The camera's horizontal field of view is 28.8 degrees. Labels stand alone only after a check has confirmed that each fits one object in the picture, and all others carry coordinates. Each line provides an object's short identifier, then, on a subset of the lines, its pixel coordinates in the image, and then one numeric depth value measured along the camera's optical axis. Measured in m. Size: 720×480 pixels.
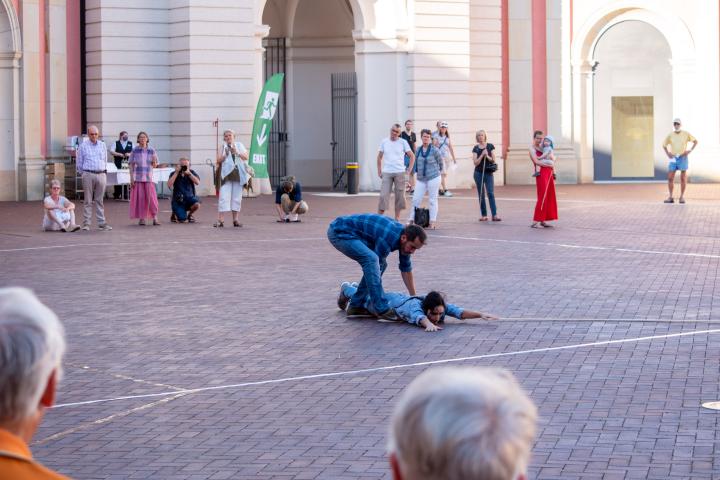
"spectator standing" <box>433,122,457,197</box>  26.83
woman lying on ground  10.52
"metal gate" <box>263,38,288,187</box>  33.41
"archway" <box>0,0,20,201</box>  28.34
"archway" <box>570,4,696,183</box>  35.31
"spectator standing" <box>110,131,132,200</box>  27.55
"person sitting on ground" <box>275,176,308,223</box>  21.95
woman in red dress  20.09
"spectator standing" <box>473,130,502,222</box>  21.55
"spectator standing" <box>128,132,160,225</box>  21.52
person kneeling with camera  22.27
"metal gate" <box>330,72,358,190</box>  33.00
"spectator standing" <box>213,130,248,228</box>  21.11
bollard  29.95
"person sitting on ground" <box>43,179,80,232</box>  20.31
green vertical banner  28.05
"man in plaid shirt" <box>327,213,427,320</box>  10.78
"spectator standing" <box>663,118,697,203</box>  25.66
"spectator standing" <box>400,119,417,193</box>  28.34
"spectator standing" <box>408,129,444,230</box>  20.39
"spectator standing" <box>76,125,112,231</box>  20.67
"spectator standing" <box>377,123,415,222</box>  21.89
